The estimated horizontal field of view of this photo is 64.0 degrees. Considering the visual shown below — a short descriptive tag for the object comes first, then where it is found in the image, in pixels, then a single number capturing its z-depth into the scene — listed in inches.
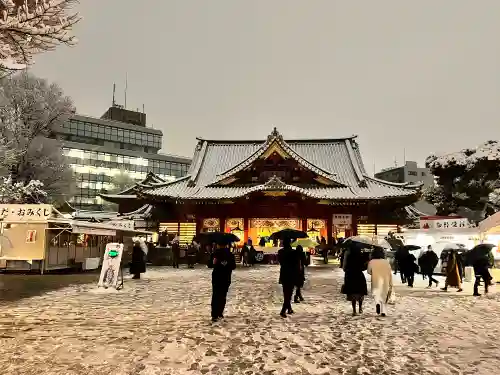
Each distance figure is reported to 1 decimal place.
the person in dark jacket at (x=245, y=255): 1013.8
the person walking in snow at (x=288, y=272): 369.7
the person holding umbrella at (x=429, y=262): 621.4
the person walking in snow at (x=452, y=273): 559.1
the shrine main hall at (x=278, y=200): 1176.8
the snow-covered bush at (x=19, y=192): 954.8
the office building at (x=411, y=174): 3294.8
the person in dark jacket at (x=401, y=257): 629.0
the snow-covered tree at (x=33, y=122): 1069.9
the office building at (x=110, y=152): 2952.8
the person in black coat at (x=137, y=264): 681.6
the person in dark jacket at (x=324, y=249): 1074.3
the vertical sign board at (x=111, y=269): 535.5
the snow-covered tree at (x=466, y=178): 1223.5
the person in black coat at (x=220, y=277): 347.3
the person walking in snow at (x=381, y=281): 383.9
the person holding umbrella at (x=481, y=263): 534.0
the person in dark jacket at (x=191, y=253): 973.8
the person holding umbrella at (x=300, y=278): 424.5
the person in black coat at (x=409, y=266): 624.4
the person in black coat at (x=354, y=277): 379.6
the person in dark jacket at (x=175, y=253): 975.0
